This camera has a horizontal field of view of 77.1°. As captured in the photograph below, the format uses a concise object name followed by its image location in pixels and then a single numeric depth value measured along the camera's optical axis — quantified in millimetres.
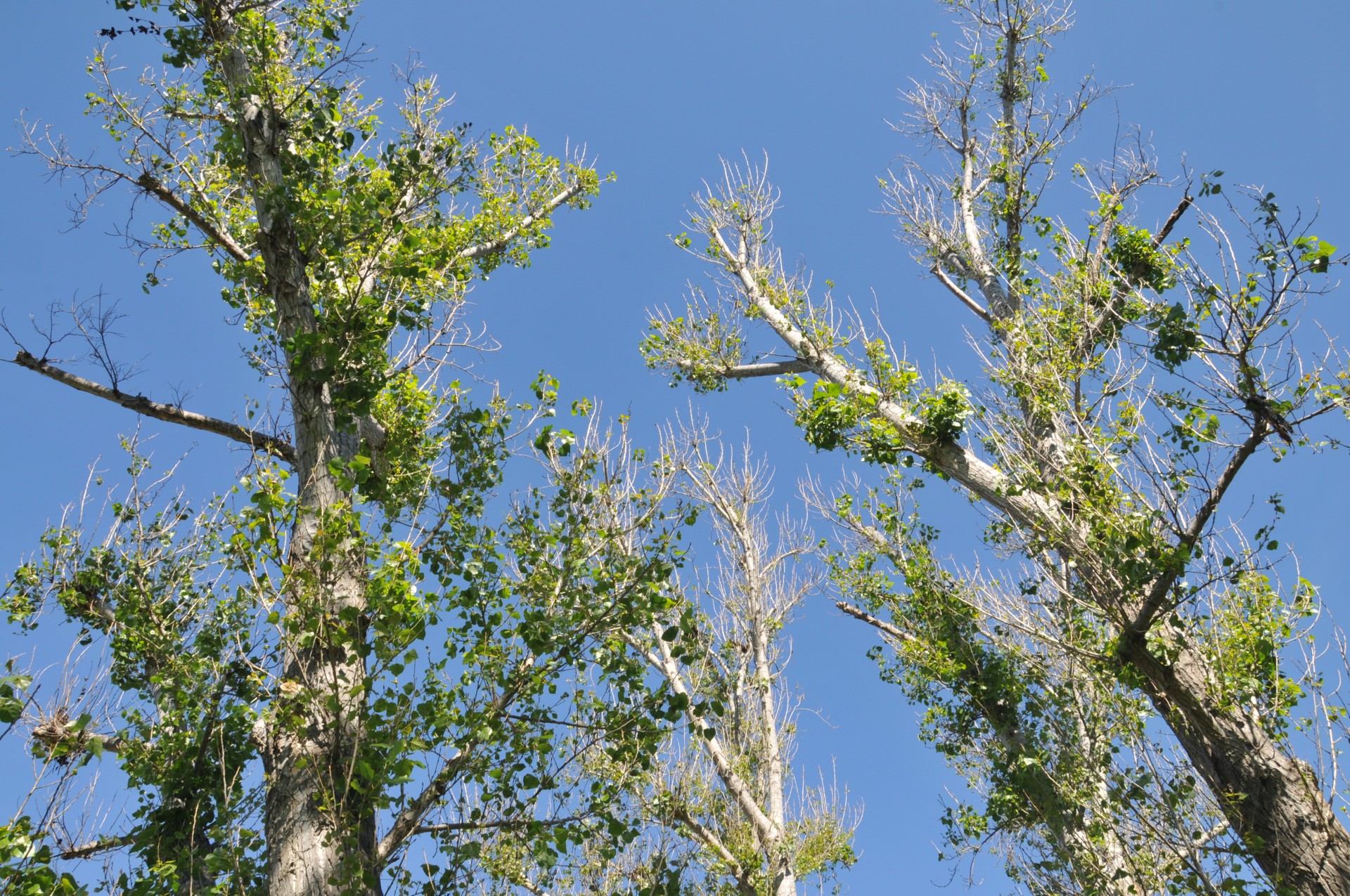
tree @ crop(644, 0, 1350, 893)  5367
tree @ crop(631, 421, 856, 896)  9453
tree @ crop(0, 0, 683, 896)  4113
